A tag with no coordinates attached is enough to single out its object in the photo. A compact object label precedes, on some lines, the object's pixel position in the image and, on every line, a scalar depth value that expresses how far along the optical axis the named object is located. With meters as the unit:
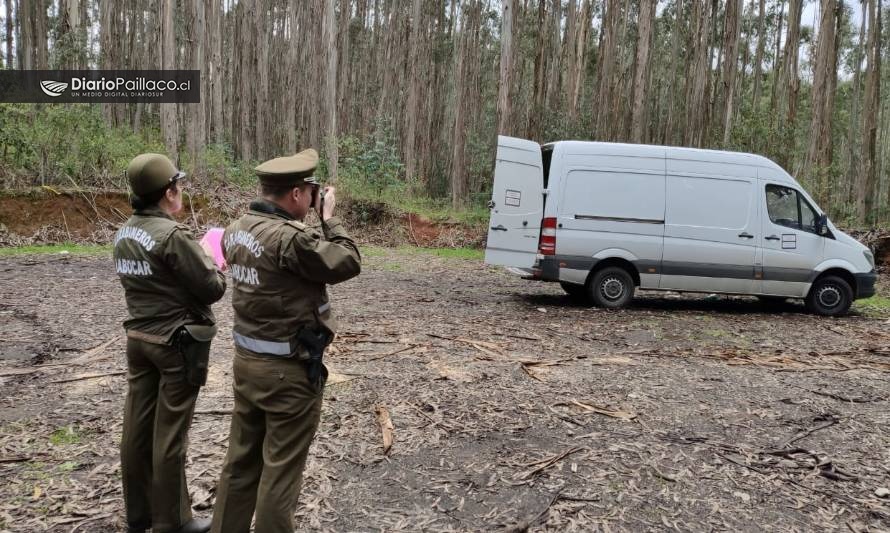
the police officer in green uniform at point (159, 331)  2.89
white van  9.60
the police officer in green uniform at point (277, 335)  2.62
